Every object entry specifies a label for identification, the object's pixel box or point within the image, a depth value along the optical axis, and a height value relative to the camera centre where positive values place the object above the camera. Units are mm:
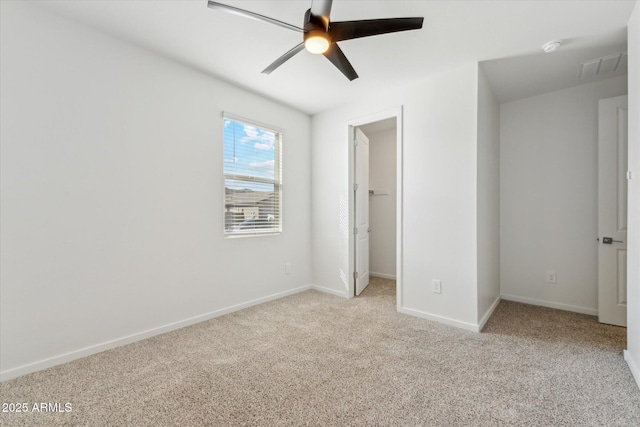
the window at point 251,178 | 3285 +419
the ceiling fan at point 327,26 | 1640 +1123
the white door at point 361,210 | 3951 +16
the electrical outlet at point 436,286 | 2973 -796
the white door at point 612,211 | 2809 -20
